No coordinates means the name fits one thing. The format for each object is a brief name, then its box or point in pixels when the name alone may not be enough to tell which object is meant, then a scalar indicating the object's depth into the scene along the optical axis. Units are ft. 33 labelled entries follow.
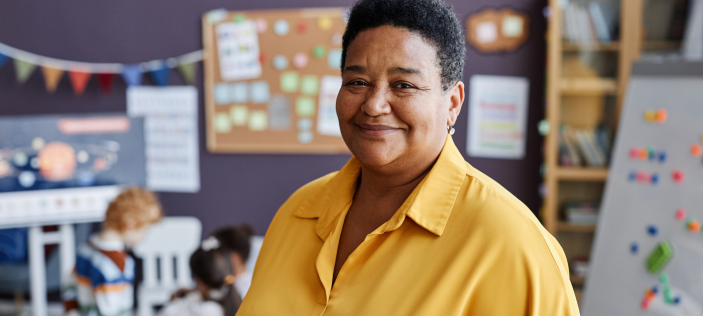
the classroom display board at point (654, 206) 6.01
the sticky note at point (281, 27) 9.91
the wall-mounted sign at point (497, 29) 9.21
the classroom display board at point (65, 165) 9.45
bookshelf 8.33
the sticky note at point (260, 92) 10.19
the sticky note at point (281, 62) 10.01
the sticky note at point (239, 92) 10.25
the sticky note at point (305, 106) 10.08
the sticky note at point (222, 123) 10.38
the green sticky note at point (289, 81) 10.03
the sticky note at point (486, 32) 9.34
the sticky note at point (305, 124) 10.13
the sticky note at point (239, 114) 10.30
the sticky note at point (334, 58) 9.83
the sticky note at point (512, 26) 9.21
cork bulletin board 9.87
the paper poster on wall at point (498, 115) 9.39
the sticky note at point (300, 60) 9.93
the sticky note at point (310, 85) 9.99
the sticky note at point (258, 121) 10.26
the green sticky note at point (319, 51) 9.84
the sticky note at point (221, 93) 10.29
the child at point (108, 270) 7.52
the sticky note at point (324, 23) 9.76
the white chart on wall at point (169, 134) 10.46
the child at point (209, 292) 6.43
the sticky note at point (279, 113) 10.16
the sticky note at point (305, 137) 10.18
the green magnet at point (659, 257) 6.17
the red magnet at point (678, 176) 6.21
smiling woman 2.40
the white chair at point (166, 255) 9.61
